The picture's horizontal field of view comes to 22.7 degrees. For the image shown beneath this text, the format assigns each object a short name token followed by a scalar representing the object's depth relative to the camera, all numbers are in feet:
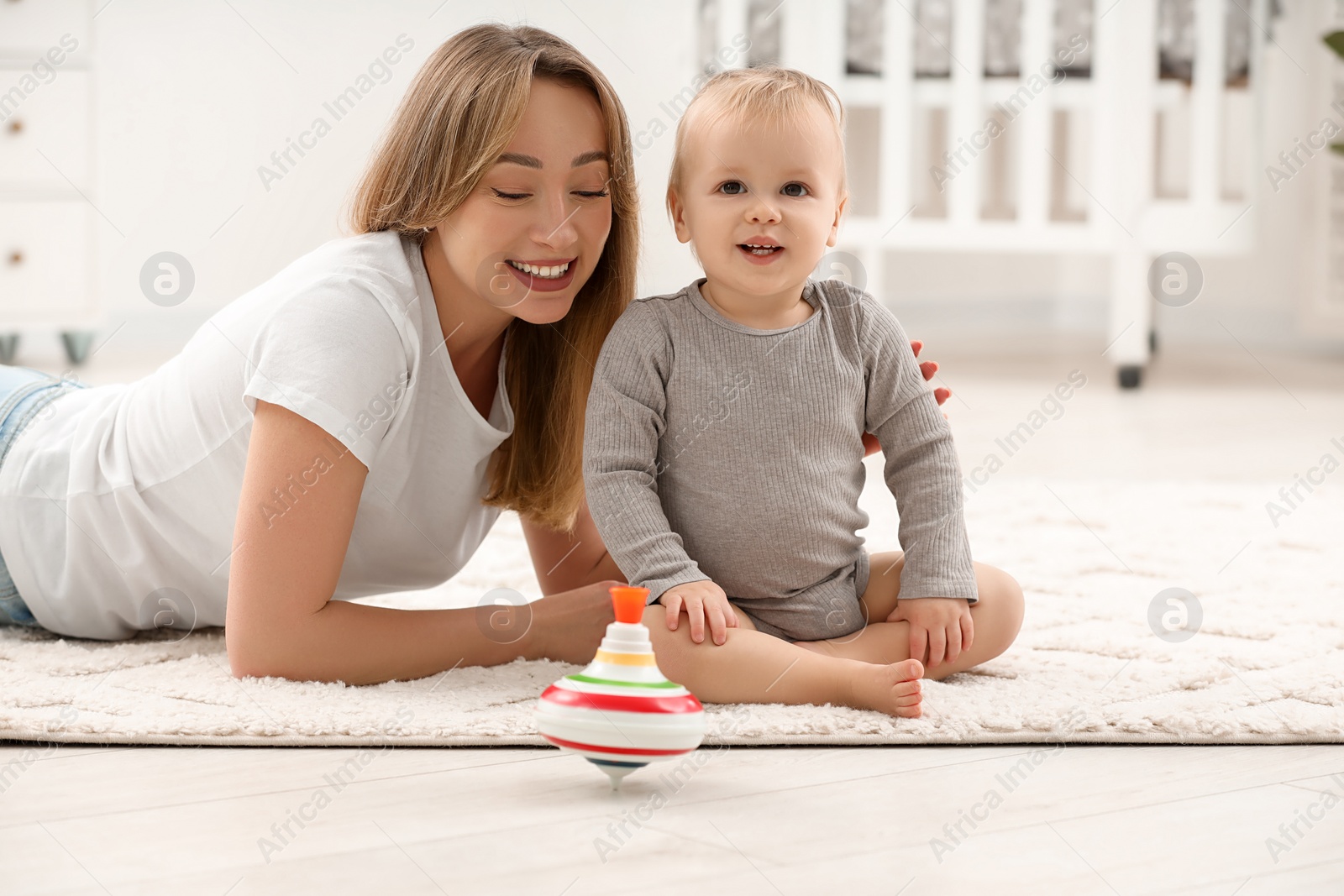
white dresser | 15.41
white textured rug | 7.76
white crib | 16.37
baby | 8.02
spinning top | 7.32
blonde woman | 7.92
